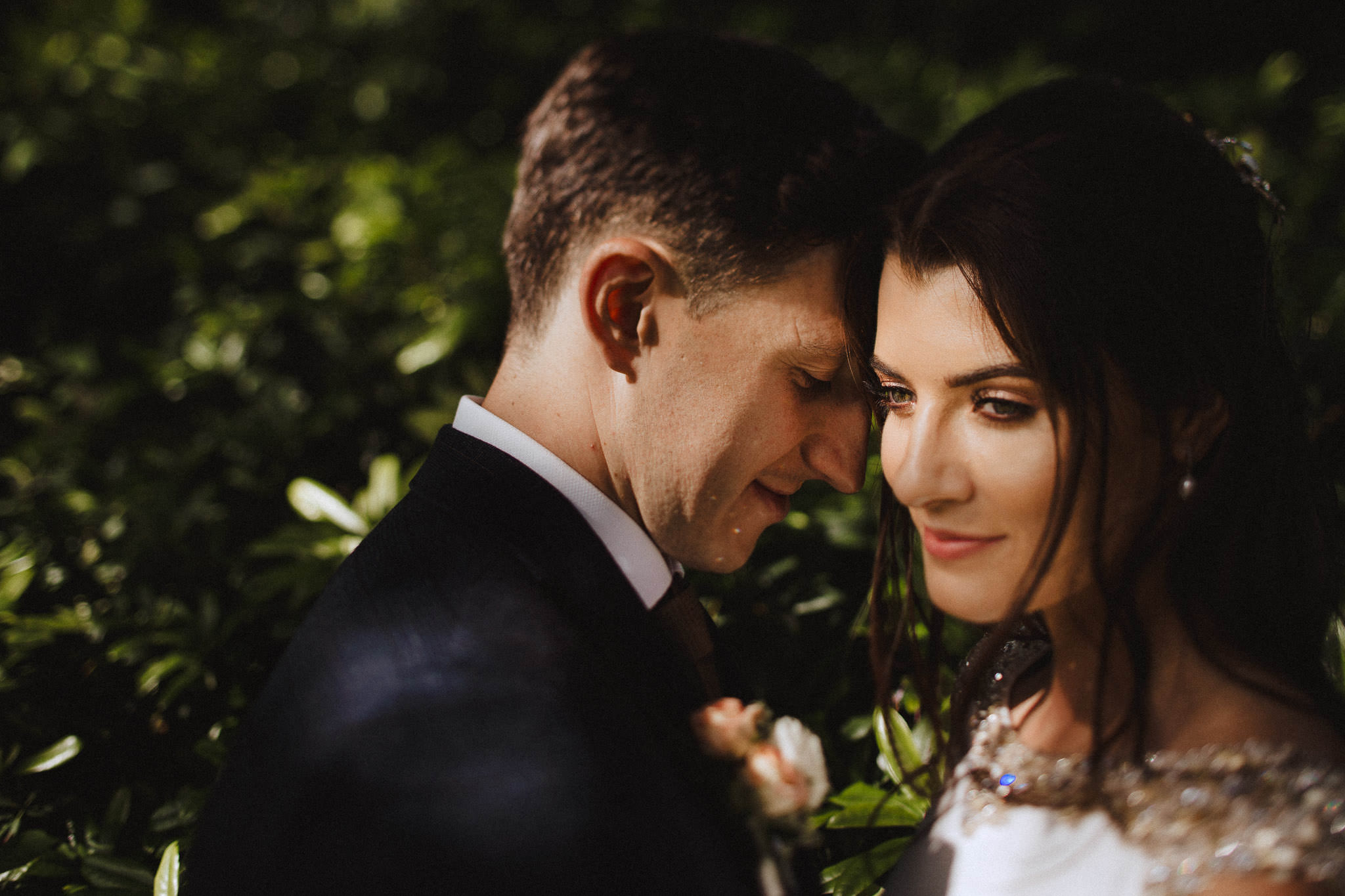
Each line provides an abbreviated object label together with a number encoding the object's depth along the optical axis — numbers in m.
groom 0.81
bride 0.85
